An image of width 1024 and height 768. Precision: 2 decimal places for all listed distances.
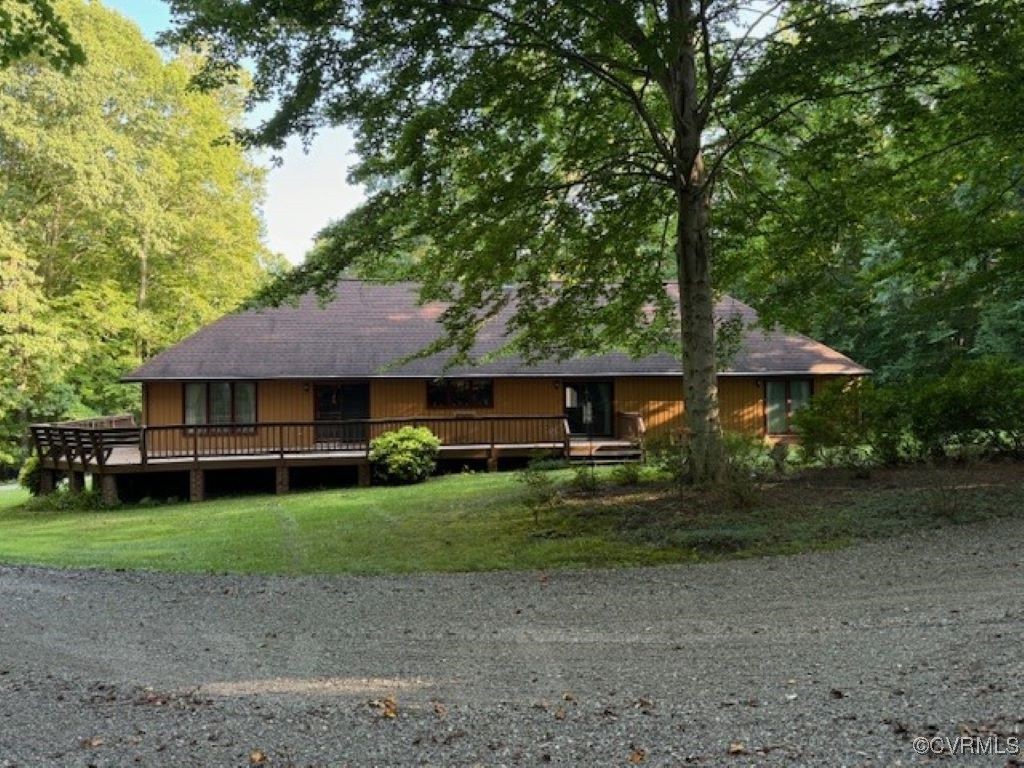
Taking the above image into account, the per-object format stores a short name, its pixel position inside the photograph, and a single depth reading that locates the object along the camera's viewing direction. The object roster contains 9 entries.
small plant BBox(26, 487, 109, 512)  18.62
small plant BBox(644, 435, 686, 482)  12.72
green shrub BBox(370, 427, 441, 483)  19.17
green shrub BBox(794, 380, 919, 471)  13.50
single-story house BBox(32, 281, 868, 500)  19.70
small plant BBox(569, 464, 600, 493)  13.81
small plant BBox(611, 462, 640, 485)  14.27
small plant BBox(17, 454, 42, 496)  20.94
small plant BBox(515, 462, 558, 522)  12.27
